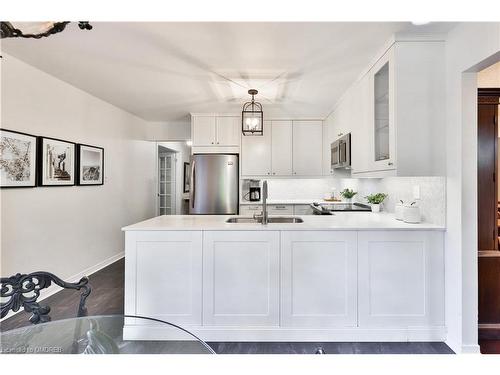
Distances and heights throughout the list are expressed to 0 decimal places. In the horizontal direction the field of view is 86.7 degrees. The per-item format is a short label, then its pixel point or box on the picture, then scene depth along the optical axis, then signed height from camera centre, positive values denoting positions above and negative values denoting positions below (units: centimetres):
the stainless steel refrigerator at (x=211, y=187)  428 +1
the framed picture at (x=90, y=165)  340 +31
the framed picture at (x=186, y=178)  645 +24
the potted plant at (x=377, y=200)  325 -15
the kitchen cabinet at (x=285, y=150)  446 +64
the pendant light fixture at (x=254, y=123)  320 +79
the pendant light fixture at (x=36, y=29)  97 +61
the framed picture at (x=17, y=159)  237 +27
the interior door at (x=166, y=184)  585 +8
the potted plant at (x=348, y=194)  424 -10
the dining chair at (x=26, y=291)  109 -44
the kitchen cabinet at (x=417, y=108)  202 +61
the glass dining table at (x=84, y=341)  100 -62
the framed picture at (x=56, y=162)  282 +30
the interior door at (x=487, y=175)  205 +10
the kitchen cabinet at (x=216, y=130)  442 +97
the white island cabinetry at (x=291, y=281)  210 -75
